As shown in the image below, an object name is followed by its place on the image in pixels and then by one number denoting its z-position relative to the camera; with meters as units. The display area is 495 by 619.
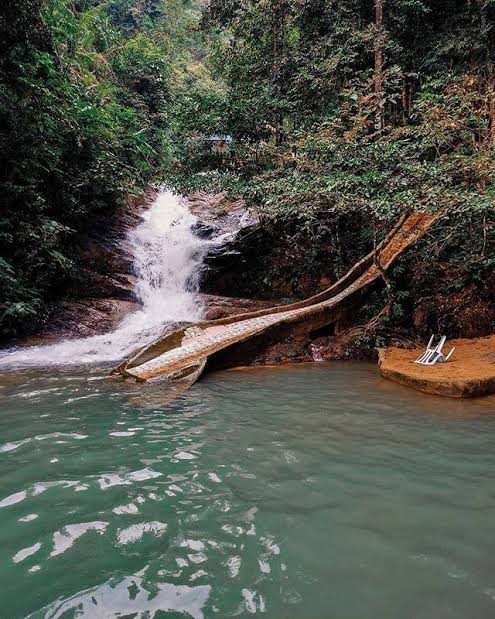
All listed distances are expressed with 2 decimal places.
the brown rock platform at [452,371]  5.74
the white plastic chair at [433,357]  7.06
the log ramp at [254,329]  7.27
